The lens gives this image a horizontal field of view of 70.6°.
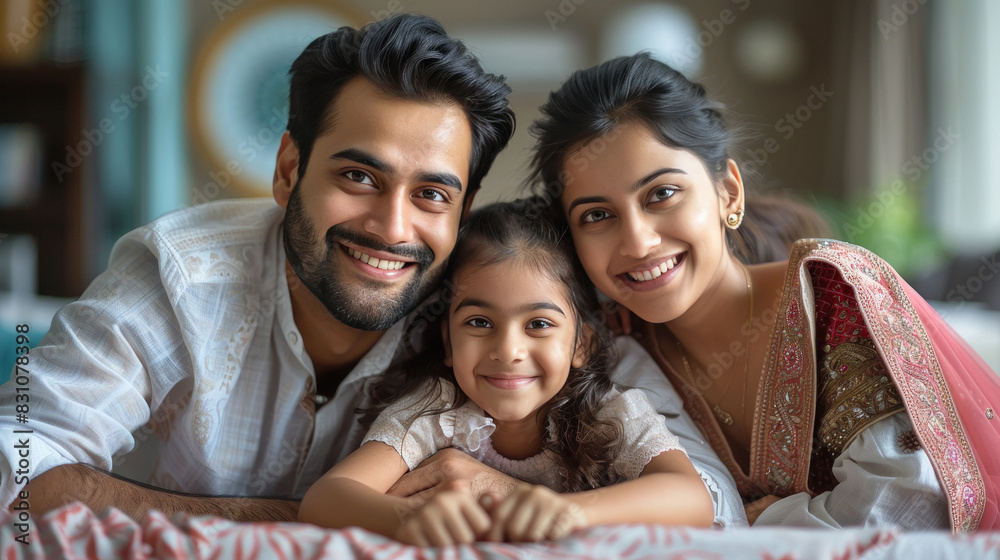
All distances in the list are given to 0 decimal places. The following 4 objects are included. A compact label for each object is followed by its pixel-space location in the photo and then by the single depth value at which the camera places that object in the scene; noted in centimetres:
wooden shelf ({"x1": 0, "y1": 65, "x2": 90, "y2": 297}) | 341
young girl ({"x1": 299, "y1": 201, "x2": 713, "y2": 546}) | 107
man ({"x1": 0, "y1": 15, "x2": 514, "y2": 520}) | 123
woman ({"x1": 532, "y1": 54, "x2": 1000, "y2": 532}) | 112
